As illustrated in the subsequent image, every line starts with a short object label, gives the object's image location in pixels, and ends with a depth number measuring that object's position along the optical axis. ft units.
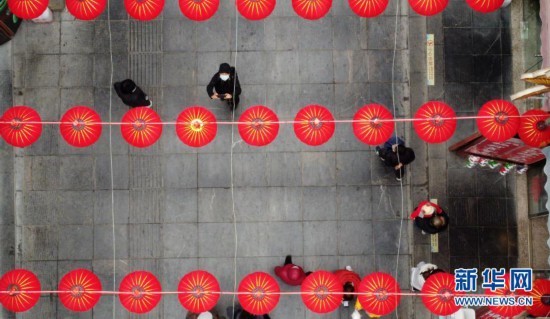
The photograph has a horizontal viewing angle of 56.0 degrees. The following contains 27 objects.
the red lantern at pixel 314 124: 24.09
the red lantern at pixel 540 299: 24.48
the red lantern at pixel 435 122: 23.84
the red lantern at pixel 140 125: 23.95
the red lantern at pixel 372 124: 24.02
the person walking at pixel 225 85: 28.53
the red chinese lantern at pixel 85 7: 24.89
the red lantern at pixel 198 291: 24.00
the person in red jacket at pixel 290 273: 29.94
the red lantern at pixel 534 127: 24.54
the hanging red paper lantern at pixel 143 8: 24.88
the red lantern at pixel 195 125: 23.77
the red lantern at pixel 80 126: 24.07
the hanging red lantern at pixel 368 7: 24.64
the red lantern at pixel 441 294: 24.20
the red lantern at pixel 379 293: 24.14
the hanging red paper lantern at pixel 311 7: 24.59
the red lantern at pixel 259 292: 23.96
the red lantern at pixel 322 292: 24.03
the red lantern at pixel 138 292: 24.14
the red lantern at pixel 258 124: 23.81
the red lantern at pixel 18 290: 23.91
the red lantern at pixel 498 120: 23.81
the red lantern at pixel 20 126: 24.07
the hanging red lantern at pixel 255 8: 24.25
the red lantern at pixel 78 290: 24.11
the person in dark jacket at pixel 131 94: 29.32
